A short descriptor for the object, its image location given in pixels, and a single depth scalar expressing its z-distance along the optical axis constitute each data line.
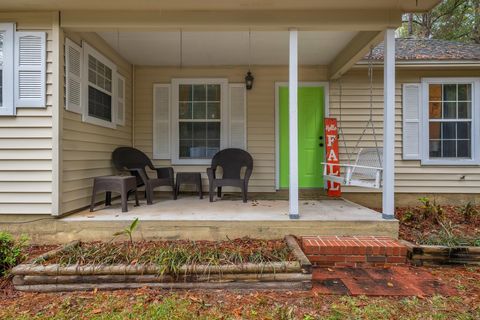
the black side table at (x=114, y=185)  3.61
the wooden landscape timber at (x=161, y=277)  2.40
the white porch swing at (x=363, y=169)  3.49
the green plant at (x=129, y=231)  2.78
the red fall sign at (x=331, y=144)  5.12
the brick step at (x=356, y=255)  2.88
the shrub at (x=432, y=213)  4.02
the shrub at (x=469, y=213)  4.19
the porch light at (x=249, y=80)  5.06
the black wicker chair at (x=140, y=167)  4.19
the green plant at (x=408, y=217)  4.06
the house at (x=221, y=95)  3.27
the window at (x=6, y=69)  3.25
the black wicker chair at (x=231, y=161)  5.00
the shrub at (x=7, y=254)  2.59
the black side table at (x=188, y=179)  4.65
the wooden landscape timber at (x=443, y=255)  2.91
